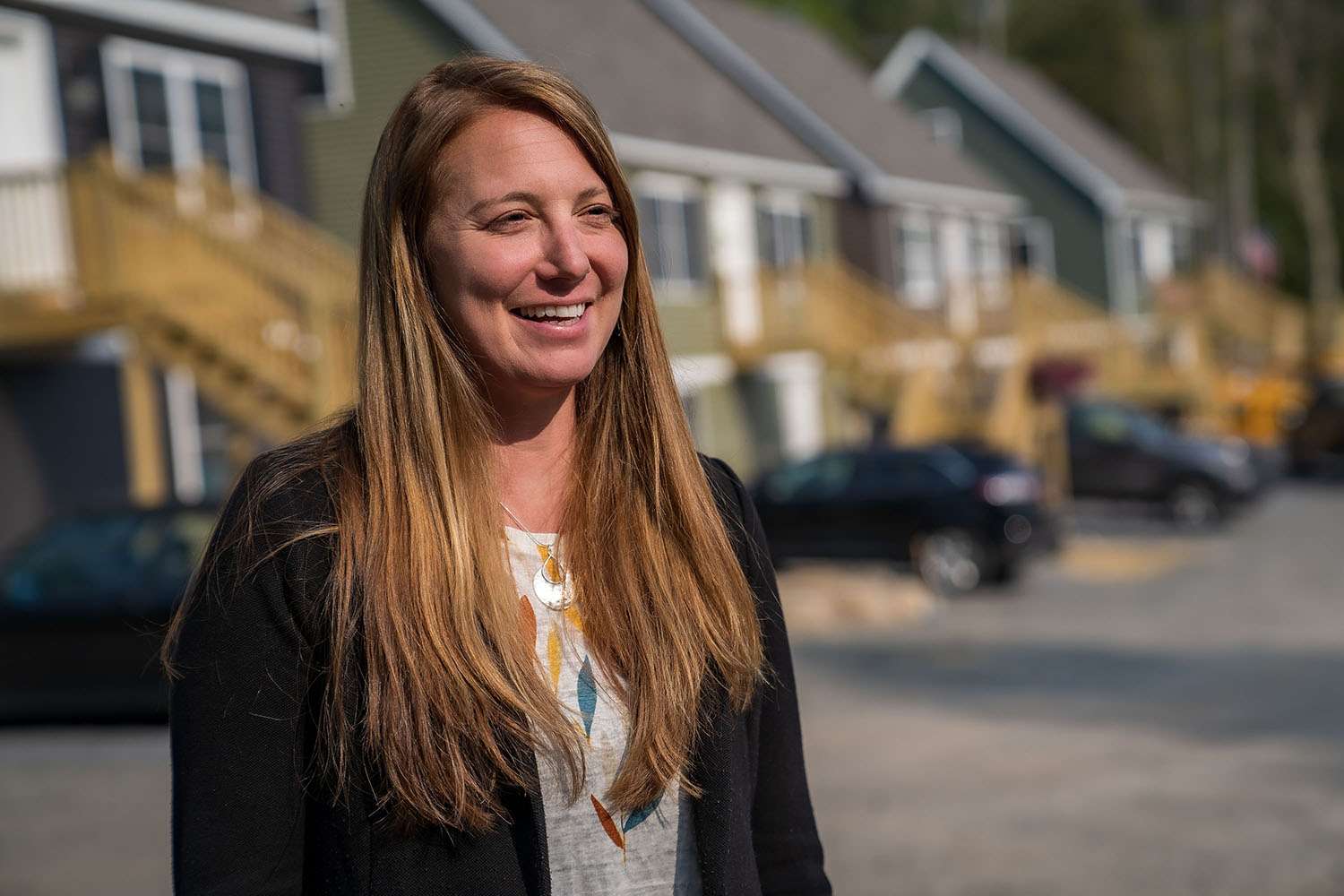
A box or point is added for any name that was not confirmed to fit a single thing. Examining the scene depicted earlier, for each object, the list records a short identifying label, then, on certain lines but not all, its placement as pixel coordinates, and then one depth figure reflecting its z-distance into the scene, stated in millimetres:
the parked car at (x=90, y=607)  10508
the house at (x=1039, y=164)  38938
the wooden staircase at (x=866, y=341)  23453
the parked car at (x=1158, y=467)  20906
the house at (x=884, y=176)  27406
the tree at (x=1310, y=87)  52469
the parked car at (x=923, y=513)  16156
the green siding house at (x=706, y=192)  11125
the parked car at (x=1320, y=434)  26062
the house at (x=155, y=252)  13094
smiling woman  1896
